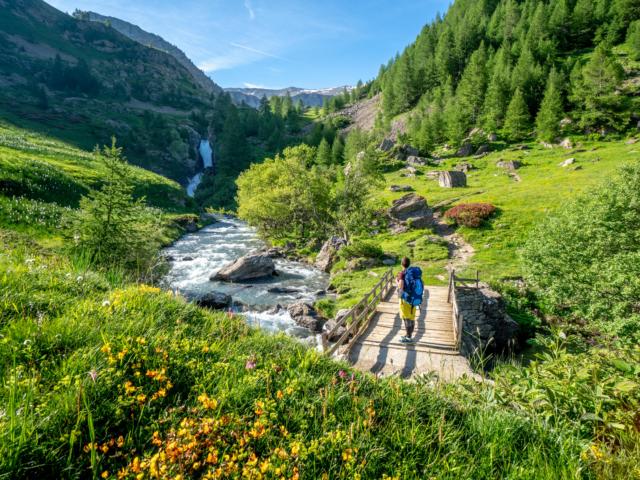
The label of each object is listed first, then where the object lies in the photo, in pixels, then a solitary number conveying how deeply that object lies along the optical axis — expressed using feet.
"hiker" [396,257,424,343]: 36.76
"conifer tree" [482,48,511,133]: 241.35
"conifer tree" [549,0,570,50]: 313.32
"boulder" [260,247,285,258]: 125.49
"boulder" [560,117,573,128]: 203.92
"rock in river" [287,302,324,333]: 63.52
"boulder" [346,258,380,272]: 92.99
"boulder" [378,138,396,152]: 264.93
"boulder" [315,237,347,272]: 106.73
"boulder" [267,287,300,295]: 84.89
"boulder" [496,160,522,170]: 172.92
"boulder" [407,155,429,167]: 222.85
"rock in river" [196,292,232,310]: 69.36
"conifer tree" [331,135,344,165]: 300.24
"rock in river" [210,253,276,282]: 93.20
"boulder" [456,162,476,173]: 190.31
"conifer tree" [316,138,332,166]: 298.35
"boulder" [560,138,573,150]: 183.73
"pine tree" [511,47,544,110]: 242.99
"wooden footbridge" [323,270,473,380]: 33.42
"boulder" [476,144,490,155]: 215.10
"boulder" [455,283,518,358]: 50.00
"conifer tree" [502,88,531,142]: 217.97
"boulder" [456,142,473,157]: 224.74
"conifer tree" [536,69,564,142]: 196.85
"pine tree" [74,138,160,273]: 47.09
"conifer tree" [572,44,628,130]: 189.47
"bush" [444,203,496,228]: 107.34
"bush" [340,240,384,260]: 97.91
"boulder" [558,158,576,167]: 154.58
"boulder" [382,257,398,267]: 93.30
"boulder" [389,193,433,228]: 122.64
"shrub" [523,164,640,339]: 42.55
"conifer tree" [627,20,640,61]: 234.79
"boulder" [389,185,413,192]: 170.19
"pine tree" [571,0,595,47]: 306.14
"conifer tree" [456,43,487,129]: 268.82
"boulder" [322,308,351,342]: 54.60
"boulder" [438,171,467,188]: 161.68
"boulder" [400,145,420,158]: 243.19
